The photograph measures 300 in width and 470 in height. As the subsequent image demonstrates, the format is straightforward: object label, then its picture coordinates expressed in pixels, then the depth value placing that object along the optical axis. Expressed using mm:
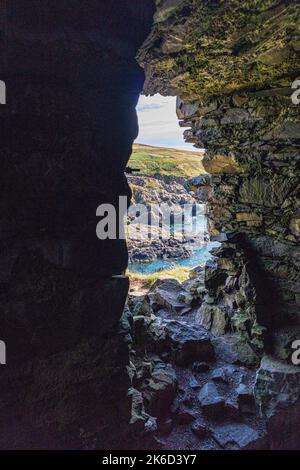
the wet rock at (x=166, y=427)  5320
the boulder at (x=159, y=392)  5520
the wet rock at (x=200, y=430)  5428
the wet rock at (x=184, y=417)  5594
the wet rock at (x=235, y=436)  5219
